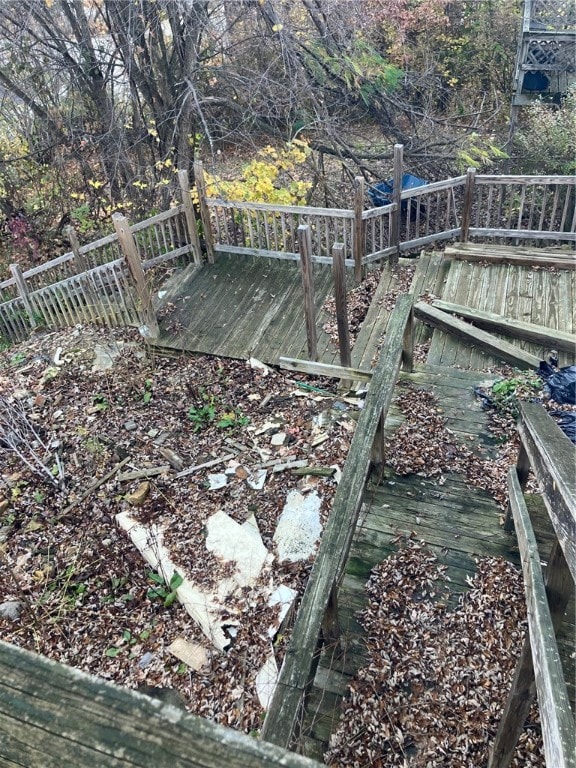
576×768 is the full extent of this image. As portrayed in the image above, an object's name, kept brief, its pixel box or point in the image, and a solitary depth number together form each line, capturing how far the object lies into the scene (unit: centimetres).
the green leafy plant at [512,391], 446
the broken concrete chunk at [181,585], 405
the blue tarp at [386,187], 907
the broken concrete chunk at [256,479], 520
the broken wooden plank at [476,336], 554
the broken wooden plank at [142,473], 548
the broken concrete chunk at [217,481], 527
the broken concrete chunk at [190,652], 393
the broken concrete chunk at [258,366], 684
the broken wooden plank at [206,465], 546
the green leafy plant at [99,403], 663
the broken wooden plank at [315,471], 511
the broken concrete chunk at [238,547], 439
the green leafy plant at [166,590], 436
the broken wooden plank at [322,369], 580
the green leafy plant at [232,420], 607
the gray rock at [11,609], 439
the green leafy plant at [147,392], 664
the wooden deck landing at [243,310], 723
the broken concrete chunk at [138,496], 518
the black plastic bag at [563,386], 462
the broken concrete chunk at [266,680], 355
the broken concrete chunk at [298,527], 452
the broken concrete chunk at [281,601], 397
